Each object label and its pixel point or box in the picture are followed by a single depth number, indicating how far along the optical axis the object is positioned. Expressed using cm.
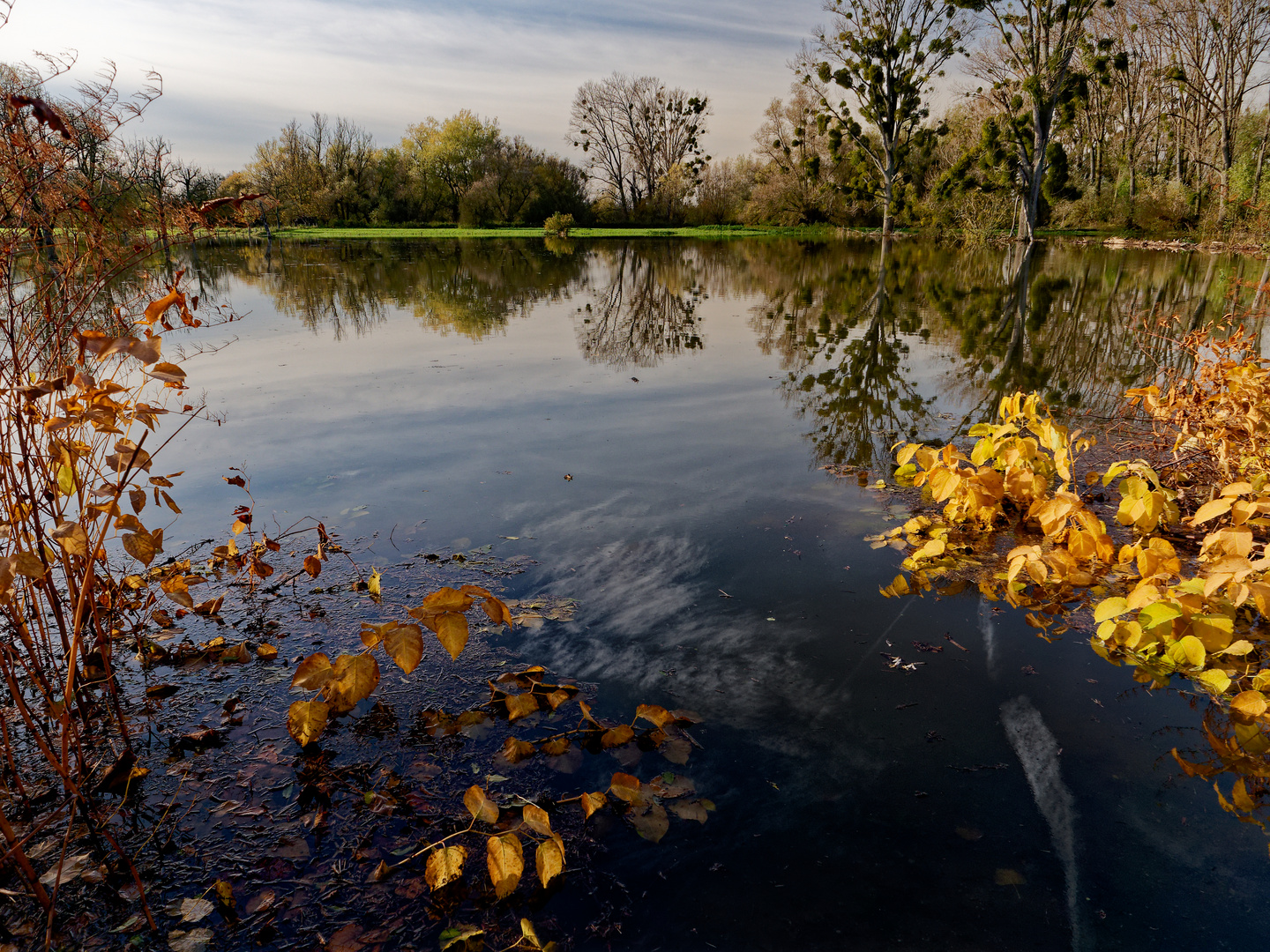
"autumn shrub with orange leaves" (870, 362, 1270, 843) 318
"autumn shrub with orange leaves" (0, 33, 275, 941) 223
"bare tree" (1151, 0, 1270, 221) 3506
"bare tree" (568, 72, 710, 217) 7606
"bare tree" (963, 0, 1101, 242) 3200
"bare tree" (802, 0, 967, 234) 3988
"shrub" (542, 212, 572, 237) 5141
